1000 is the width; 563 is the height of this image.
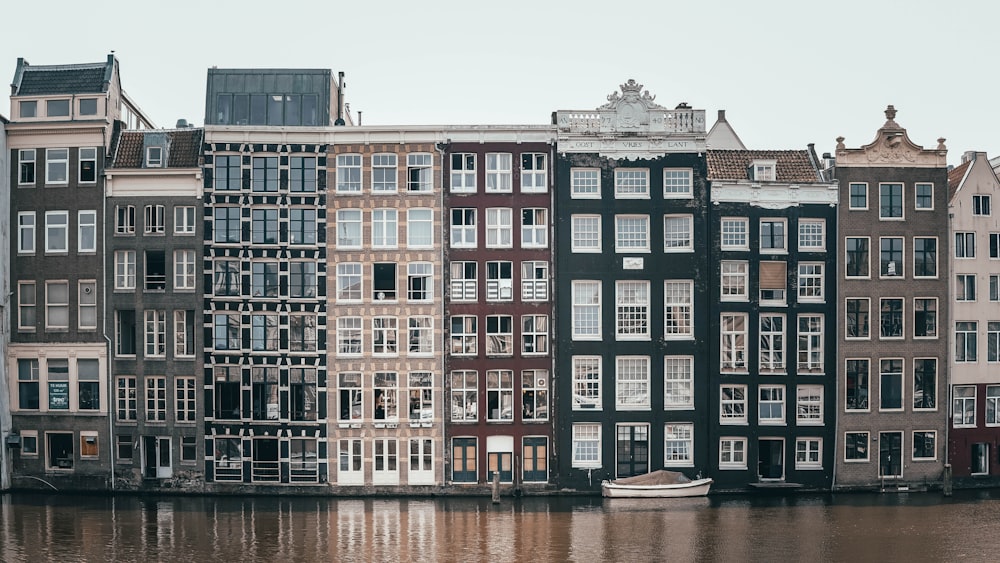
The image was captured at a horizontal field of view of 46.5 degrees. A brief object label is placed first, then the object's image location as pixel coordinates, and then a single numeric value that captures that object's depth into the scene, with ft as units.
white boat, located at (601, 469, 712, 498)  200.75
